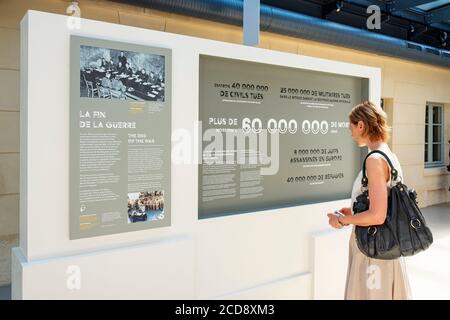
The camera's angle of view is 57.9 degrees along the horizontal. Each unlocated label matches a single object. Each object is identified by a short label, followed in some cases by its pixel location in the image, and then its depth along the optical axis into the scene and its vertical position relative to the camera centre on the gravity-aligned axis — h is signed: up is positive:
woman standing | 2.13 -0.36
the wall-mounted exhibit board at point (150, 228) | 2.18 -0.47
